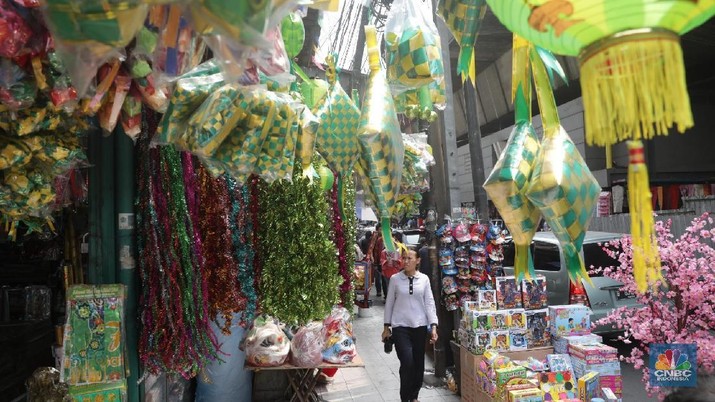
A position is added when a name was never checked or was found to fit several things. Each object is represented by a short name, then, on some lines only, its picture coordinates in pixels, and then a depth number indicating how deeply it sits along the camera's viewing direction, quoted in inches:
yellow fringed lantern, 29.7
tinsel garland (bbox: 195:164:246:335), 84.4
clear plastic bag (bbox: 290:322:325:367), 149.3
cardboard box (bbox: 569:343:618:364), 135.6
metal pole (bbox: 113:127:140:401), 82.2
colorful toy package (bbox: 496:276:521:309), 179.2
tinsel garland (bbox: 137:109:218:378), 78.7
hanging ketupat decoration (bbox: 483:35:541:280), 47.8
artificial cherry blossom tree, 106.4
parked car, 229.6
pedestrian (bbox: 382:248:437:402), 178.7
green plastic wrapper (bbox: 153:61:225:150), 56.2
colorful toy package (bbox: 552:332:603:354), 150.3
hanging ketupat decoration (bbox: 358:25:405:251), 56.1
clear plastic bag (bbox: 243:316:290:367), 152.8
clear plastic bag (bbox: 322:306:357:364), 153.0
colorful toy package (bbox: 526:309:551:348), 165.6
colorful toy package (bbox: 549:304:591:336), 161.6
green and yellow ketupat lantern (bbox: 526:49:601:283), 43.2
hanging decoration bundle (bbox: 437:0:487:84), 56.2
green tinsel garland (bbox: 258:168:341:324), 82.2
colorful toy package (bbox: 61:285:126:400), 74.7
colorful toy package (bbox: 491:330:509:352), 165.0
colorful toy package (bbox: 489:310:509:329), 167.6
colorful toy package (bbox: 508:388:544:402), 119.3
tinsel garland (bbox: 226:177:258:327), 85.0
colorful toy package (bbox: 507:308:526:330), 166.2
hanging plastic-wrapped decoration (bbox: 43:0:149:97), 32.0
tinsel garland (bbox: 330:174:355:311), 91.4
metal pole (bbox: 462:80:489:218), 230.6
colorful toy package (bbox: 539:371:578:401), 122.1
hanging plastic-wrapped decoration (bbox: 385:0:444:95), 69.6
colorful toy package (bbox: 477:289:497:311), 175.5
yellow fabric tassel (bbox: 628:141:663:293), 32.8
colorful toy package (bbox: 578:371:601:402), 124.0
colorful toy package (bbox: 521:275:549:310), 178.2
